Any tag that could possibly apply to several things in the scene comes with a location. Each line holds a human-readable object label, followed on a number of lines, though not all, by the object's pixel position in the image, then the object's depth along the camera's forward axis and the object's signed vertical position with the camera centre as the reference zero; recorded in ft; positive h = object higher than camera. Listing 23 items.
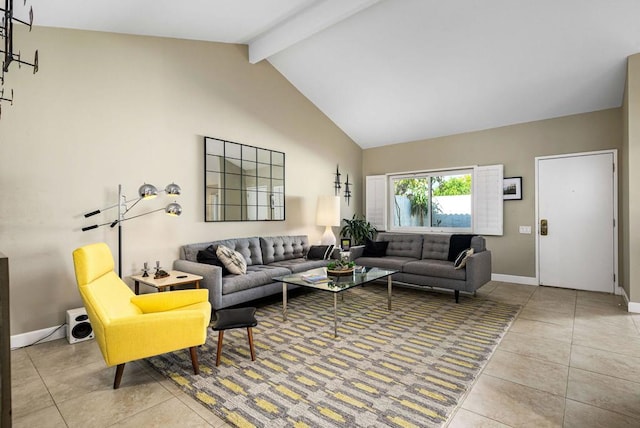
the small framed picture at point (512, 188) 17.85 +1.61
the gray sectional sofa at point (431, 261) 14.32 -2.14
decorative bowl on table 12.30 -1.91
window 19.83 +1.06
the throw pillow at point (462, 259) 14.21 -1.80
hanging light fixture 4.69 +2.49
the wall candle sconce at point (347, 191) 22.54 +1.80
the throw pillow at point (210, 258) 12.91 -1.60
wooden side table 10.61 -2.10
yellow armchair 7.09 -2.36
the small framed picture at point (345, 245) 14.74 -1.24
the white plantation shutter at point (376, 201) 22.65 +1.16
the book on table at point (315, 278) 11.96 -2.25
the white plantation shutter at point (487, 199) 18.37 +1.03
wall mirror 14.88 +1.72
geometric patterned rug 6.58 -3.79
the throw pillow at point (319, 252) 17.29 -1.82
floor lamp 11.25 +0.29
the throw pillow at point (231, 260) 12.98 -1.71
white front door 15.78 -0.15
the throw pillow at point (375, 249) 18.24 -1.73
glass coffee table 11.22 -2.30
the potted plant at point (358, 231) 21.75 -0.88
